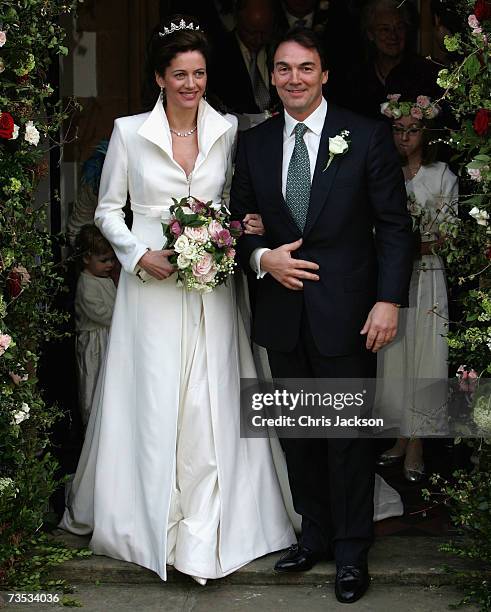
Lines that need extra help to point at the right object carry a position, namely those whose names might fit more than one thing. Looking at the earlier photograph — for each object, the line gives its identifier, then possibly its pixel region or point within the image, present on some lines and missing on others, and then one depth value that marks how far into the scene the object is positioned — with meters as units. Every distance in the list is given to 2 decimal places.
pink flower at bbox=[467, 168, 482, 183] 4.67
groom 4.85
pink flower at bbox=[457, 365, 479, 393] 4.88
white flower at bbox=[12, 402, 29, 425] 4.99
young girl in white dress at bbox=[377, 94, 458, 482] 6.27
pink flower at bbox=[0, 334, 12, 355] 4.82
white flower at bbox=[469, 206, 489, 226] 4.68
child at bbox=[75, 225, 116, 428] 6.91
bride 5.13
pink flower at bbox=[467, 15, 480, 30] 4.62
